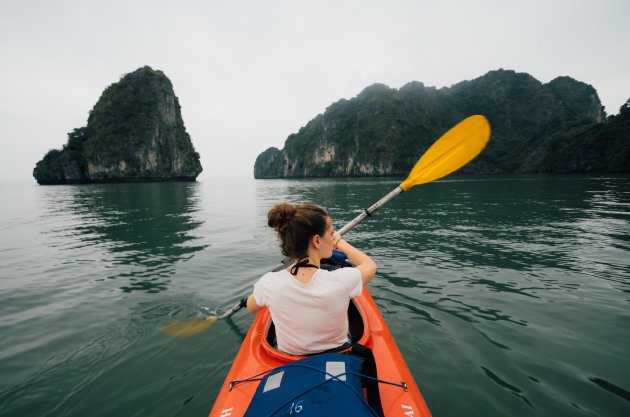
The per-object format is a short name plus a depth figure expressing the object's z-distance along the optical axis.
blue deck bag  1.50
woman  1.99
